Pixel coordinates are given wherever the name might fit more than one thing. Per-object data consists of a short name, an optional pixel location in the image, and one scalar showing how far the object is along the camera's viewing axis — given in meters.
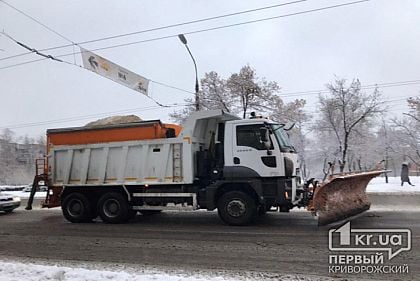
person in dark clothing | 22.26
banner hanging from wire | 15.17
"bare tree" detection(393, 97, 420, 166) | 33.16
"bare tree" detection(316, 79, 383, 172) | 33.66
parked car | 16.52
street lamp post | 18.80
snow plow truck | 10.44
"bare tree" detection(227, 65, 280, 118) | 31.72
